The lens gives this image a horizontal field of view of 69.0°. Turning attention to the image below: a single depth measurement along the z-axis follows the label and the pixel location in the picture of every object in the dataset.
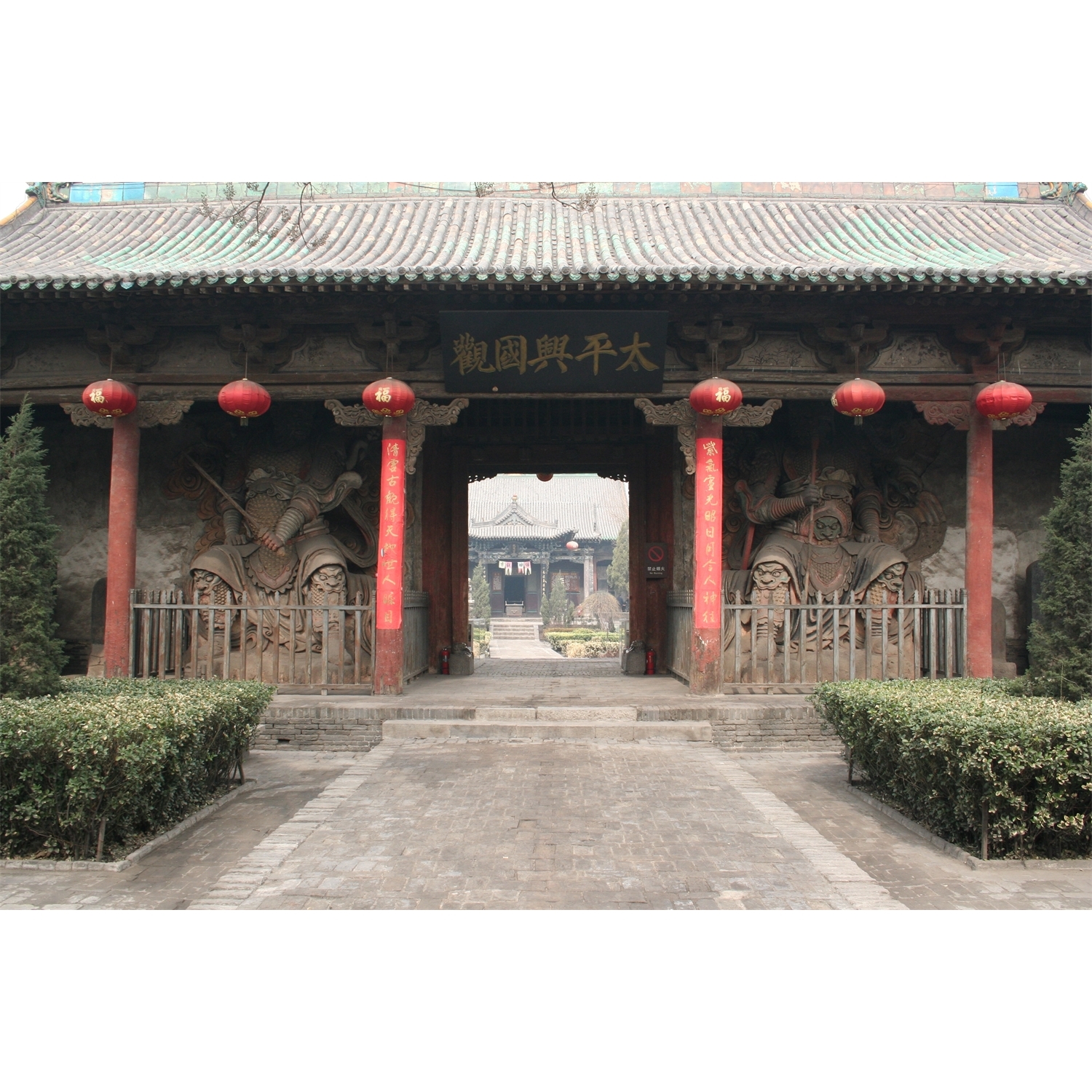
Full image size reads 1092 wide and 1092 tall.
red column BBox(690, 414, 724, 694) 8.62
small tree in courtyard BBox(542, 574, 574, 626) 35.97
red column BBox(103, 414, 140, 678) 8.83
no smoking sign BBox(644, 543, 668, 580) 11.88
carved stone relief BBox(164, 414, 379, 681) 9.44
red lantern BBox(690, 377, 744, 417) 8.39
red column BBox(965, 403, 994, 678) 8.77
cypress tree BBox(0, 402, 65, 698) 6.14
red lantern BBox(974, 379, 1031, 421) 8.40
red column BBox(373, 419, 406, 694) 8.73
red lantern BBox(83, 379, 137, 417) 8.52
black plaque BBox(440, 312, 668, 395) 8.37
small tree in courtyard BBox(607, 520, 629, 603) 37.19
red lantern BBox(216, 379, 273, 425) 8.48
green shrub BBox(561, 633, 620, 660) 21.44
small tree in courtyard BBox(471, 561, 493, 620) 36.88
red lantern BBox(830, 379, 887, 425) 8.41
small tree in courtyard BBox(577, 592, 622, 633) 34.78
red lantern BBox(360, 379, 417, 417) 8.41
